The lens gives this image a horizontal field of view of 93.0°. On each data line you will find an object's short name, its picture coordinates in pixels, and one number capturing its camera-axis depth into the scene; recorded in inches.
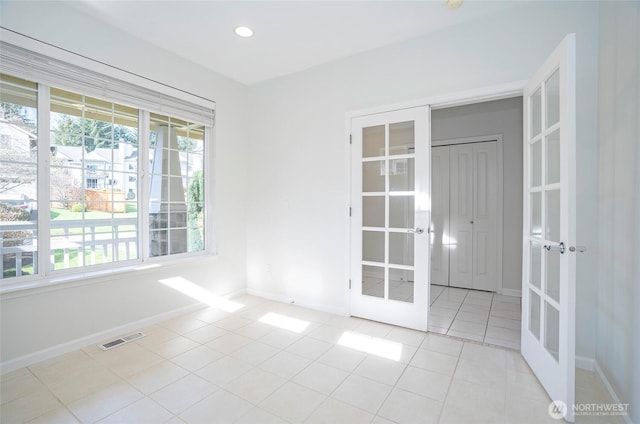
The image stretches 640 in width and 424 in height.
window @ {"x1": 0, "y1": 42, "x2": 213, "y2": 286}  89.3
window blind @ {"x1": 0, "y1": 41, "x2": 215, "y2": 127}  86.7
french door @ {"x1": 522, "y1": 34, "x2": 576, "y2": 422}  67.7
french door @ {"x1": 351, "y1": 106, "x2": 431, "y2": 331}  113.1
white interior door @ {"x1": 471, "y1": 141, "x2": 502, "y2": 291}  166.6
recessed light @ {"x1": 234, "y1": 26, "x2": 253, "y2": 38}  106.5
